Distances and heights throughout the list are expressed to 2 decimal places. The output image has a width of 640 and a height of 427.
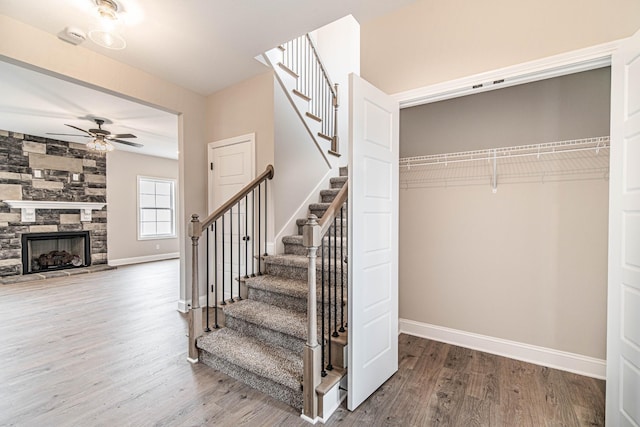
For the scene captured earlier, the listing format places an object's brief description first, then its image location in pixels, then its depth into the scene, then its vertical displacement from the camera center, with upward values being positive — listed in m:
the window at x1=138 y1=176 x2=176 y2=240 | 7.35 +0.03
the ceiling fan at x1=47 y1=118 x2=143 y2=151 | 4.41 +1.11
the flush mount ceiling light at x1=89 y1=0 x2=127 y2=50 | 2.09 +1.46
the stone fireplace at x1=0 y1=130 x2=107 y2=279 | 5.46 +0.11
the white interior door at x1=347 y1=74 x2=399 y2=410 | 1.81 -0.21
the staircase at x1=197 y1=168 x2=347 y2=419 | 1.91 -1.02
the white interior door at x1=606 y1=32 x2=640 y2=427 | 1.43 -0.18
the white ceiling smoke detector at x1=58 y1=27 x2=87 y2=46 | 2.44 +1.51
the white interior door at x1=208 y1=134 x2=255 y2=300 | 3.47 +0.29
